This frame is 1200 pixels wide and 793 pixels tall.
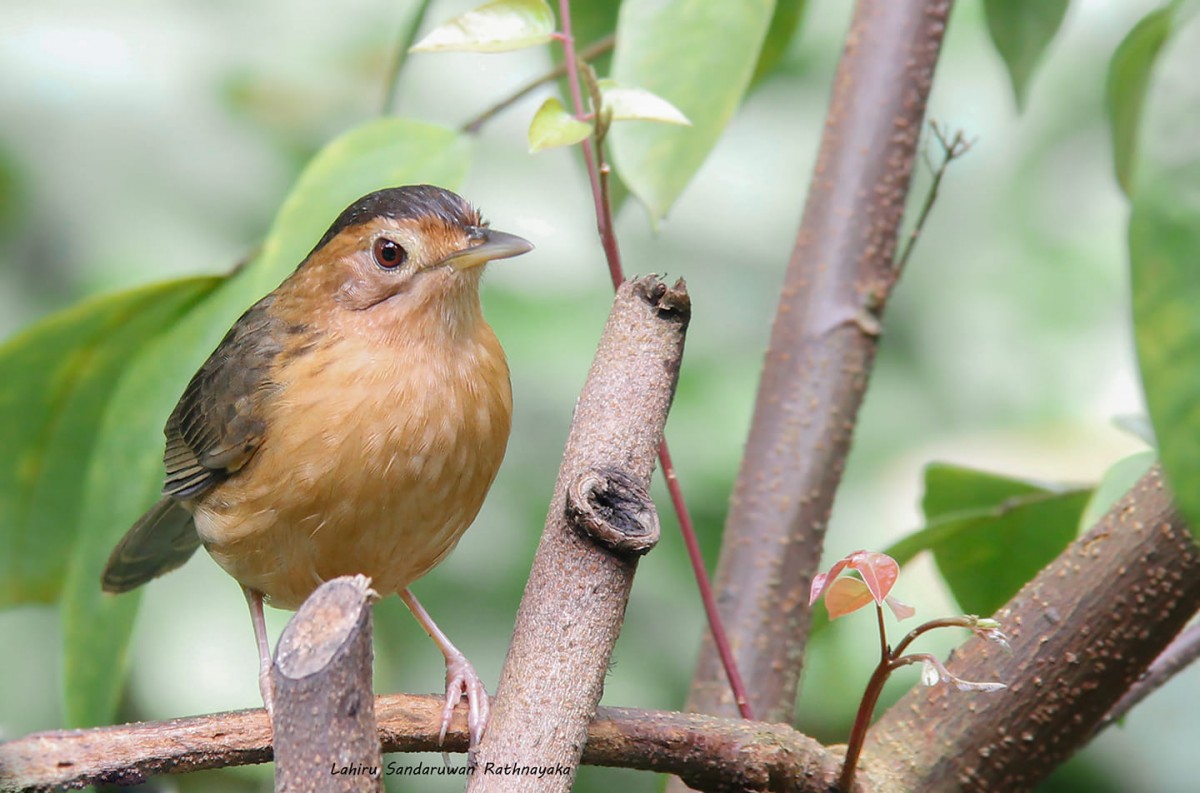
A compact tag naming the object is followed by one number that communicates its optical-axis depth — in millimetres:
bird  3380
